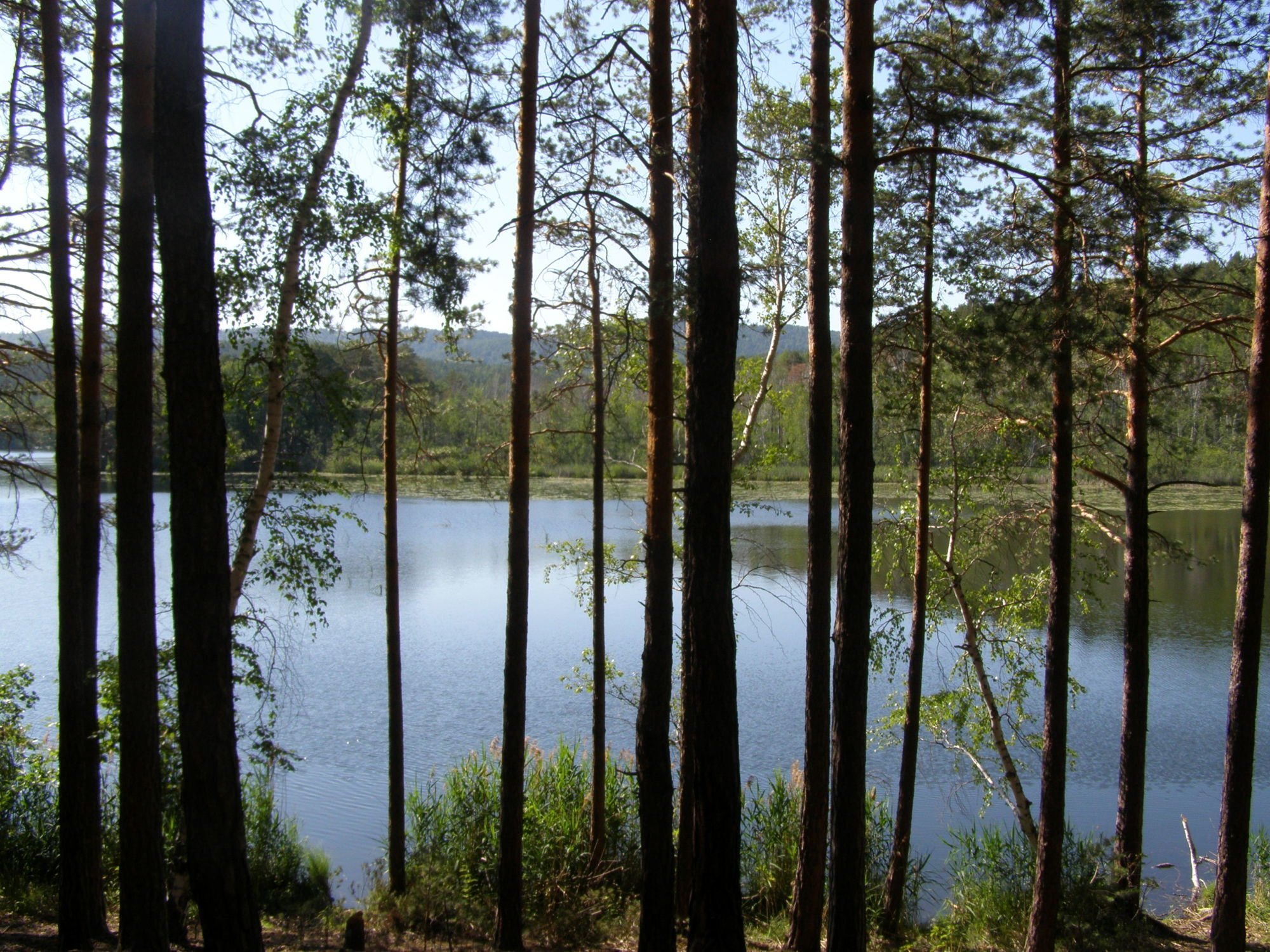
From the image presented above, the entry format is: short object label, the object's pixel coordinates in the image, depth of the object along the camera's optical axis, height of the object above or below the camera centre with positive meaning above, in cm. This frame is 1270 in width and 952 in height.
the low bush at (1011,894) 816 -380
